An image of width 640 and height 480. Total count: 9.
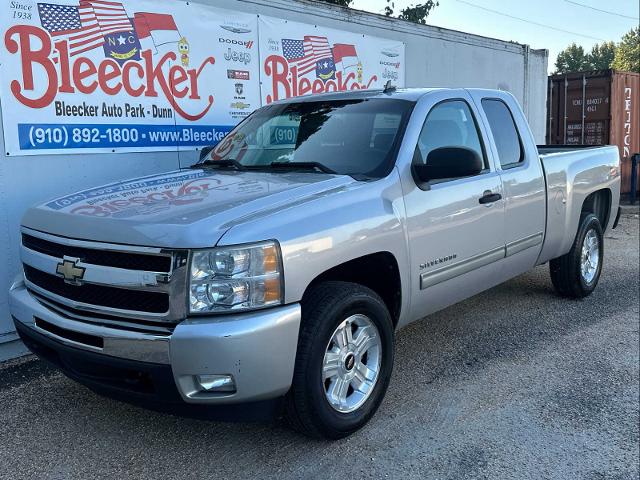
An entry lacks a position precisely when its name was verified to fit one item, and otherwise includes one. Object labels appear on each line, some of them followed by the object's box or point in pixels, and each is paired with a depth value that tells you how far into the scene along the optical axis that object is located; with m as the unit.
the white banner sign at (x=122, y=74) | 4.82
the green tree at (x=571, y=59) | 83.31
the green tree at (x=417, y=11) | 16.34
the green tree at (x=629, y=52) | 57.50
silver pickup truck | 2.86
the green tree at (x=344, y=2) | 14.72
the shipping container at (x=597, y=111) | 13.19
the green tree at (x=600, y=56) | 85.94
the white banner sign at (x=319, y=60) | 6.59
